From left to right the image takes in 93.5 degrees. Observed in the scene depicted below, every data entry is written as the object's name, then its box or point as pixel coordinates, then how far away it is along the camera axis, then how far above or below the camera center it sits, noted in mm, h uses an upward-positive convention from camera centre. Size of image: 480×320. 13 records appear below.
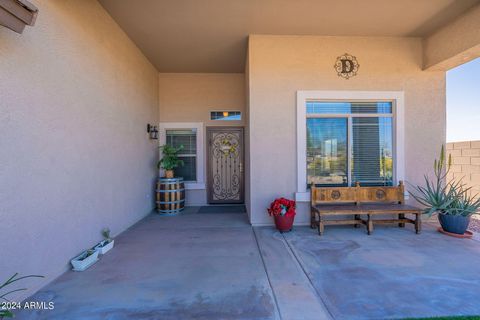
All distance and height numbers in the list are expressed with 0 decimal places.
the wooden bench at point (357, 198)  3850 -709
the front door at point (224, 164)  5887 -170
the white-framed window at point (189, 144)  5777 +348
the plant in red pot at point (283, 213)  3680 -904
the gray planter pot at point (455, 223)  3426 -1010
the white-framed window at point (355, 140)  4156 +329
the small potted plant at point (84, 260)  2529 -1180
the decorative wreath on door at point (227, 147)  5906 +276
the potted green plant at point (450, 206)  3428 -761
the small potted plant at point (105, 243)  2931 -1164
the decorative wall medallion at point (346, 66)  4113 +1671
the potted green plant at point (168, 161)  5152 -80
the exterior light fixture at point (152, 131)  5034 +599
